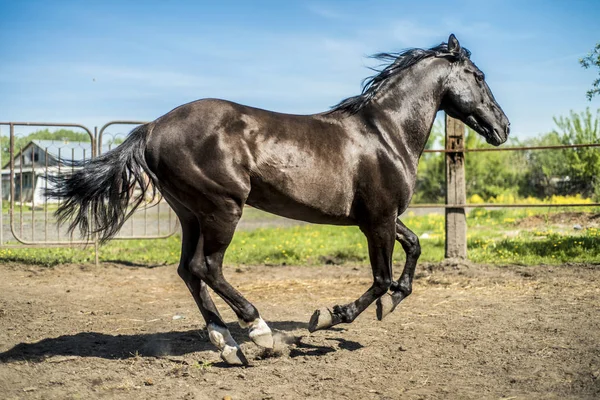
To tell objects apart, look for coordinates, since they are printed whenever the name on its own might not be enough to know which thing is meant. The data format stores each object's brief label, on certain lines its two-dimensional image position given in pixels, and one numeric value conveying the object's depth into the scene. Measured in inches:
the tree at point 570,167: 848.9
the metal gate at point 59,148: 350.6
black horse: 163.2
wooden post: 350.3
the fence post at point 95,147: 363.9
